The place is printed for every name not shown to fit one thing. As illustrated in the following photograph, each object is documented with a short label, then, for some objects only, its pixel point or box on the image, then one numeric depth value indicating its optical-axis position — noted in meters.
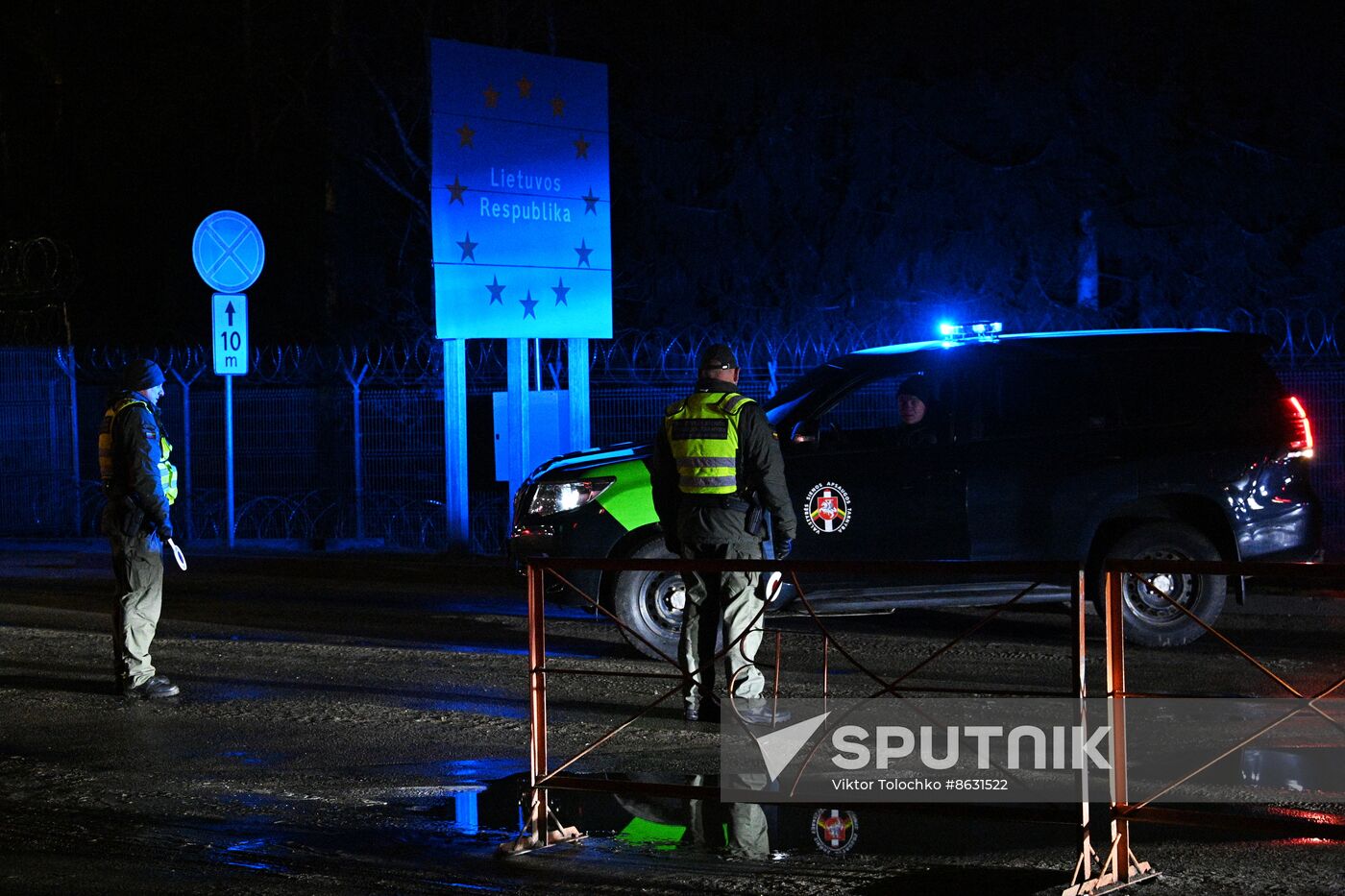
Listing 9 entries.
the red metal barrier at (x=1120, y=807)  5.21
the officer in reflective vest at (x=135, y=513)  9.22
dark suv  10.42
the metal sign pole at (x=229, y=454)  18.81
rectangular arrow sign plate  18.39
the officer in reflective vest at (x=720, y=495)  8.16
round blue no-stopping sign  18.39
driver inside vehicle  10.53
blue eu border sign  16.27
